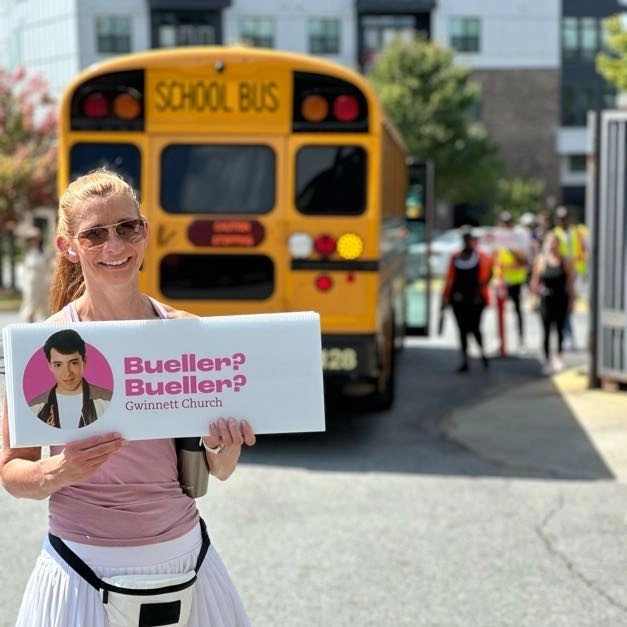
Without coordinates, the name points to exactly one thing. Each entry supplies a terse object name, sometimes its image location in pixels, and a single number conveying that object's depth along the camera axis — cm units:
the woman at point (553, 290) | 1174
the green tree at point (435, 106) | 3862
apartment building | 4359
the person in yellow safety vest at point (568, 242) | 1298
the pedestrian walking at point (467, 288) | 1207
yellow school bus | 768
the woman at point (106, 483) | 248
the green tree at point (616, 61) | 1812
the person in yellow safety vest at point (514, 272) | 1355
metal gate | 981
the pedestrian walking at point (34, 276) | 1511
